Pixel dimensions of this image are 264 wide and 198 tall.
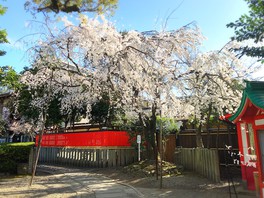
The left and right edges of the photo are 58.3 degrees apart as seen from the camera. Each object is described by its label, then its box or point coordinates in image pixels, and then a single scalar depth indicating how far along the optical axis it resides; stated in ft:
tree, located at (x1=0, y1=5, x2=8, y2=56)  33.41
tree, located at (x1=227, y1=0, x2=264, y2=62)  22.39
